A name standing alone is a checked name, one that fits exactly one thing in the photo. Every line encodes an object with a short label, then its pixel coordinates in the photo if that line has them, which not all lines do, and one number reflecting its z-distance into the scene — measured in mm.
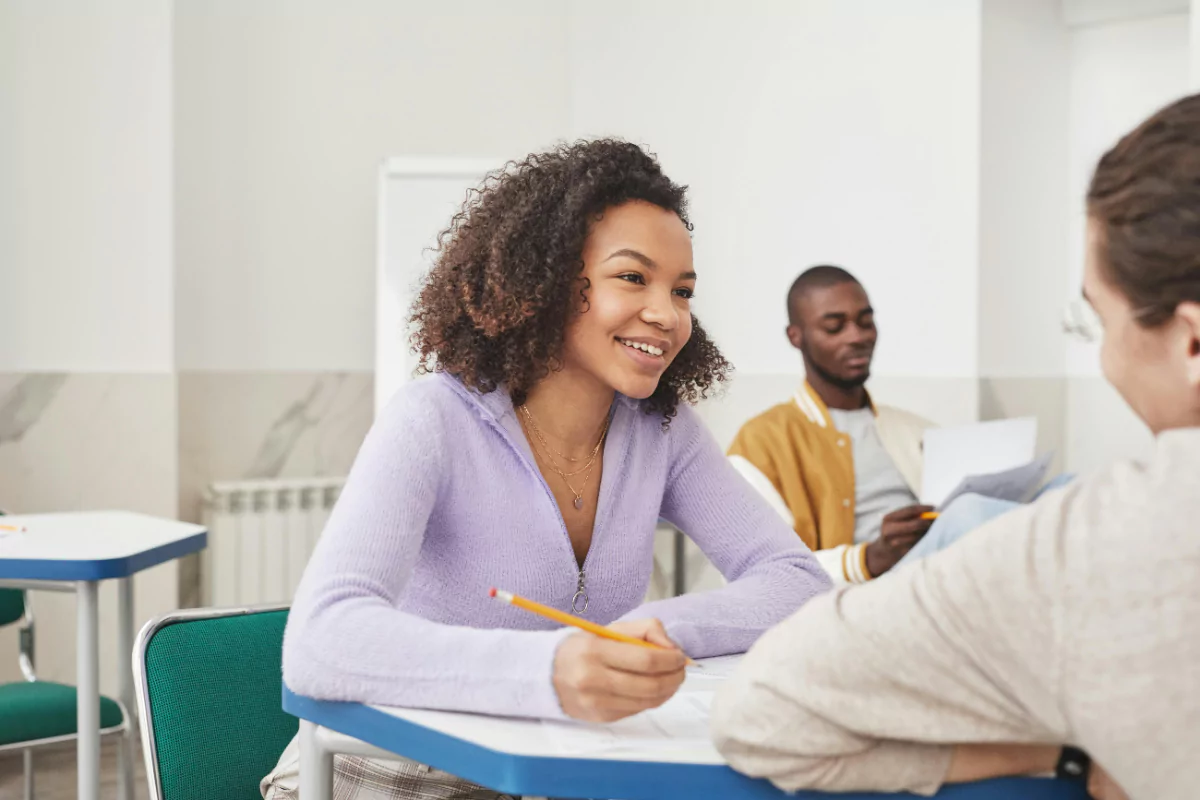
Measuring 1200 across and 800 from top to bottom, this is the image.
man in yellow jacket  3135
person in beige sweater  822
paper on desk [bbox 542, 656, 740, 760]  1009
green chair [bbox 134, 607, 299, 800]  1601
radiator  4473
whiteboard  4621
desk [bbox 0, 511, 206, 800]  2350
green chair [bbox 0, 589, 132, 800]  2500
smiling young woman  1461
